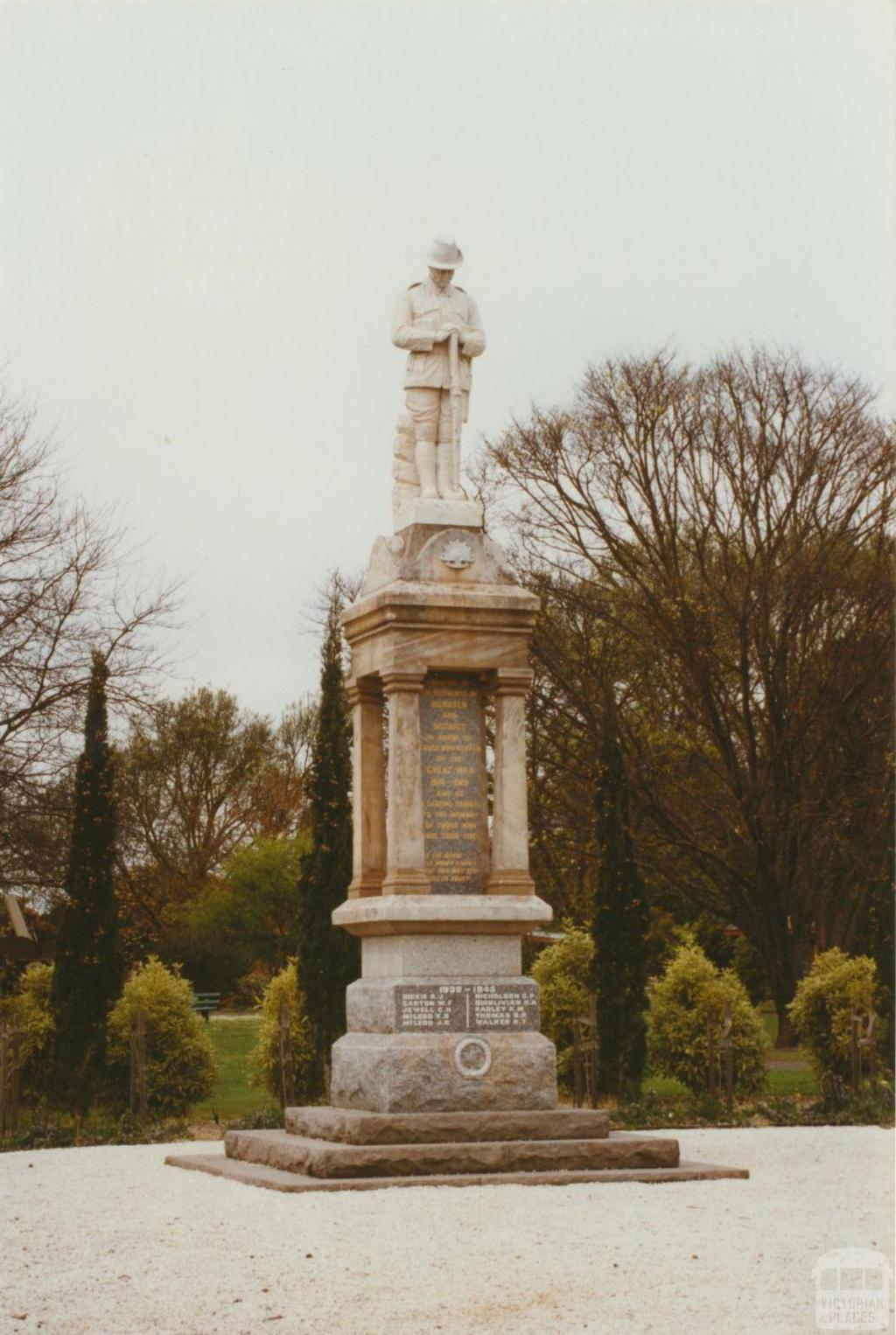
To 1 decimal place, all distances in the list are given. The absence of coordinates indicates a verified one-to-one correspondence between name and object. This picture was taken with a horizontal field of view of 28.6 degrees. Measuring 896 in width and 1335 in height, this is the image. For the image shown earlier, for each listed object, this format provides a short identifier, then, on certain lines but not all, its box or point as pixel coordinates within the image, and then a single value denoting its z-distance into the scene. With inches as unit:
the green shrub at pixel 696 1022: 753.6
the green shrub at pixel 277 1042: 750.5
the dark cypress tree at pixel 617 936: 761.6
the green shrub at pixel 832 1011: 748.6
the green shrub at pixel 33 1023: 762.2
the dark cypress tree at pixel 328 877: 798.5
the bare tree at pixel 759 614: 1059.9
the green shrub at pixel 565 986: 780.0
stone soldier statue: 548.1
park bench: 1579.7
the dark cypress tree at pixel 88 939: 745.0
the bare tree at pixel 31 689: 890.1
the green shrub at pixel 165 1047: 732.7
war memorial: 461.4
